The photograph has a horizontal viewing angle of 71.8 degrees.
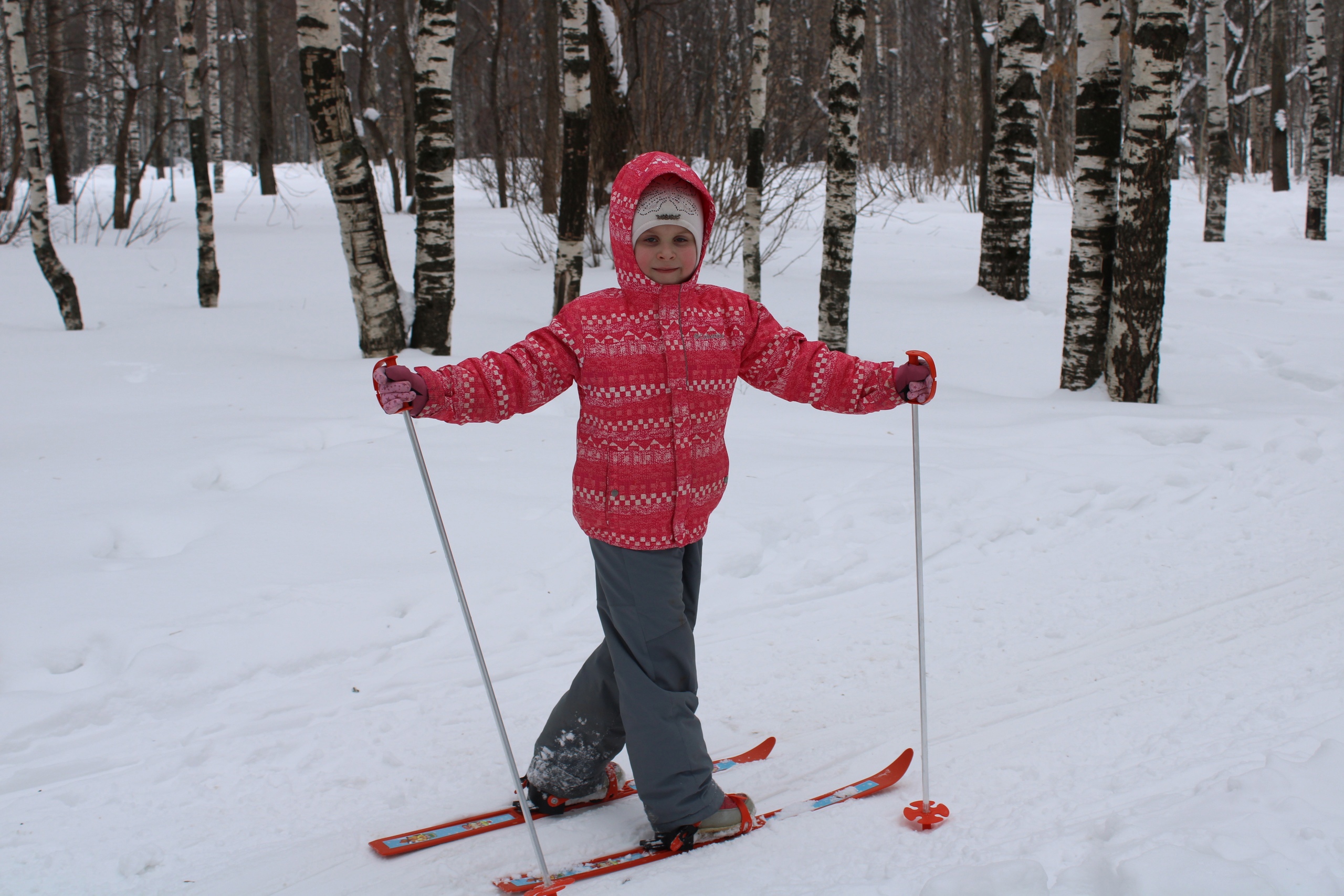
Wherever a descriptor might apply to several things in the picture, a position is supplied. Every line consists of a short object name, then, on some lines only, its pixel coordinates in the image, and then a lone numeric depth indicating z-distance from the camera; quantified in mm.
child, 2227
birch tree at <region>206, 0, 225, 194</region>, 12383
